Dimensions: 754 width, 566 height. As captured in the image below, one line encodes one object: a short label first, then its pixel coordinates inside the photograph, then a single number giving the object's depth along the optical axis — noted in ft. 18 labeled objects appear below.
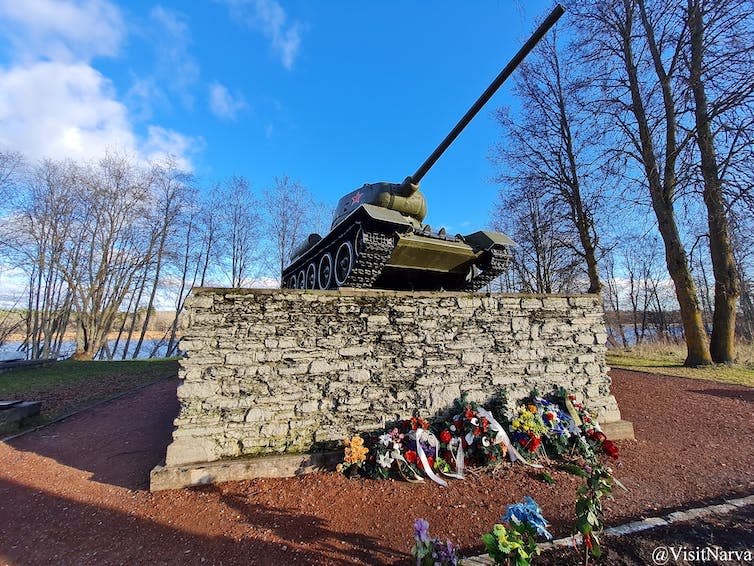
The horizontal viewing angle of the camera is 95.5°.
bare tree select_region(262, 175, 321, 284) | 64.13
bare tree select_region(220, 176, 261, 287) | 66.95
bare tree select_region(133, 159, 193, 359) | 56.80
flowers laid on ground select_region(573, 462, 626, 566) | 6.57
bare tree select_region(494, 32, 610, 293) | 41.57
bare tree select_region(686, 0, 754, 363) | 24.23
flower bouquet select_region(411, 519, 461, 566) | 6.08
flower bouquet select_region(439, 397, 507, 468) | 12.19
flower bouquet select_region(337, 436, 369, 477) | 11.44
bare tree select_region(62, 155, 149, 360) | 49.52
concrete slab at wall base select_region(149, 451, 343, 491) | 10.69
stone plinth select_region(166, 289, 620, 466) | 11.62
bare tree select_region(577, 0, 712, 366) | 29.50
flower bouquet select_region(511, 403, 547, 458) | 12.64
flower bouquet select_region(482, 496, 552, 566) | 5.76
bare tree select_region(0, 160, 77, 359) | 46.22
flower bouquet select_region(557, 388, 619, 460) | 13.32
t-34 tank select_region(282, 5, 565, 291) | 18.38
